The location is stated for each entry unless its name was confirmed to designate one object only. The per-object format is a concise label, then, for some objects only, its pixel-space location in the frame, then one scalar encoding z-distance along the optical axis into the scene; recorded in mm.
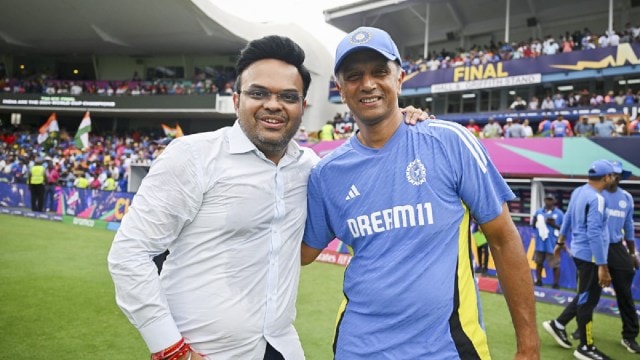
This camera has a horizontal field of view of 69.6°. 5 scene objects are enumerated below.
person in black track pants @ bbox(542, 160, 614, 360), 5227
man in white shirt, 1843
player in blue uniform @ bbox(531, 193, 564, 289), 9125
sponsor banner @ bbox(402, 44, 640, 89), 17609
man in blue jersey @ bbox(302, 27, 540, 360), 1876
